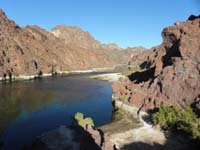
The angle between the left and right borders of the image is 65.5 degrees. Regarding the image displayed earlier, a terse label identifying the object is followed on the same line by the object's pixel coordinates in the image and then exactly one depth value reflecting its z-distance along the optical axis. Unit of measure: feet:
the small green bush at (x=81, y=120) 61.68
